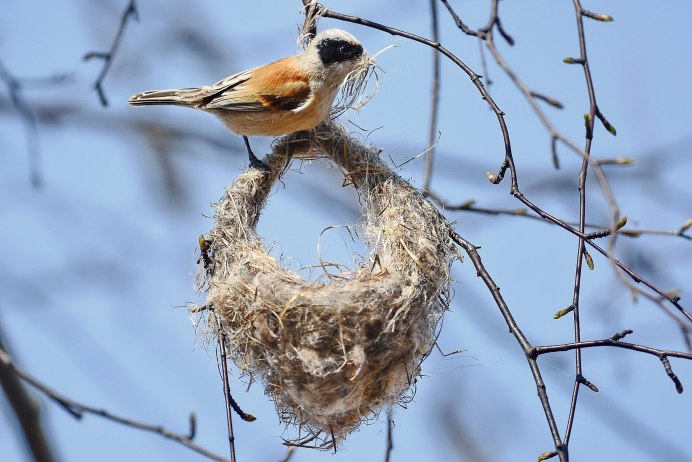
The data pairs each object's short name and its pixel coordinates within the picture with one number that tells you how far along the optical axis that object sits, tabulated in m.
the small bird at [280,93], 7.43
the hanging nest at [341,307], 6.40
